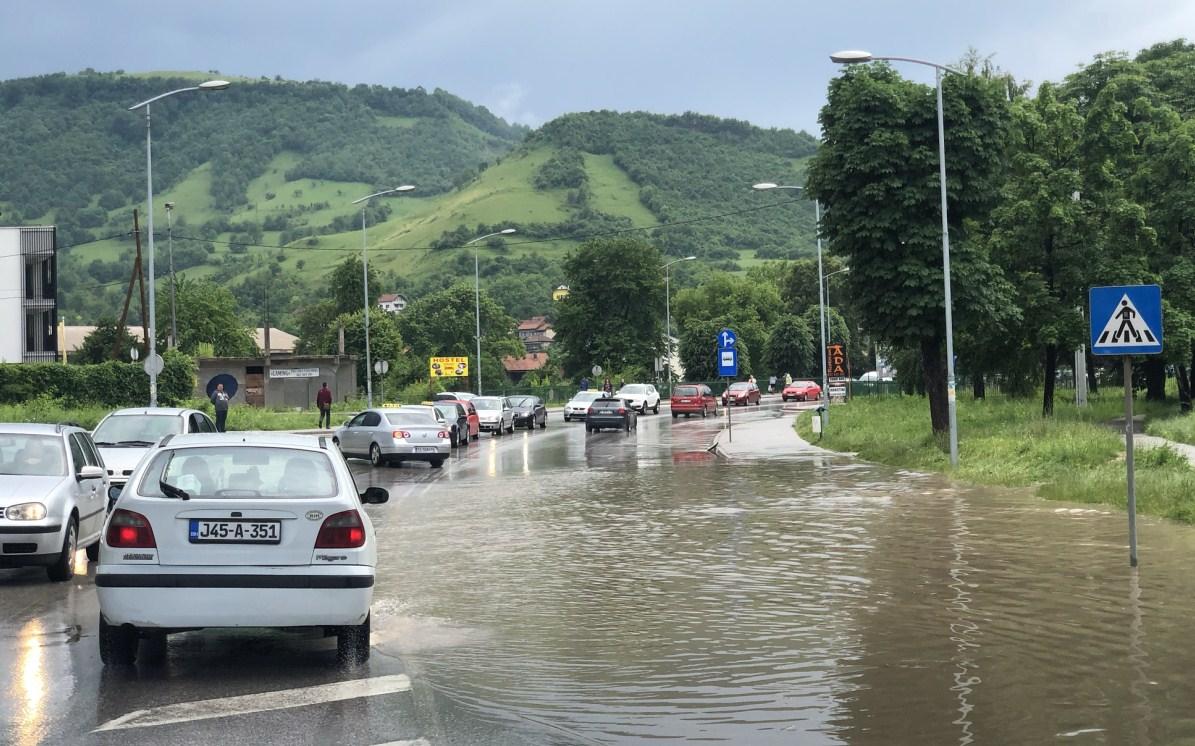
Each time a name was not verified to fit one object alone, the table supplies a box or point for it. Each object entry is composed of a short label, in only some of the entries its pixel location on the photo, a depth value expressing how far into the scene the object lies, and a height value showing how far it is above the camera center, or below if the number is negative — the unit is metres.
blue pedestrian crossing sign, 12.74 +0.44
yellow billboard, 91.31 +1.20
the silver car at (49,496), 12.52 -1.00
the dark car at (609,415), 52.97 -1.47
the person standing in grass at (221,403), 41.34 -0.39
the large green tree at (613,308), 109.56 +6.05
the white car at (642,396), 75.38 -1.02
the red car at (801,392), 86.81 -1.19
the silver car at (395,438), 33.28 -1.35
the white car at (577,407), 70.12 -1.45
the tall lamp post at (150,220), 31.52 +5.35
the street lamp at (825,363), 41.16 +0.37
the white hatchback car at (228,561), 8.38 -1.12
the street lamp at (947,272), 26.53 +2.03
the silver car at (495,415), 53.19 -1.31
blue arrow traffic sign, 44.28 +0.48
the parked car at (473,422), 49.75 -1.47
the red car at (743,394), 84.60 -1.21
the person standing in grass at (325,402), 52.59 -0.58
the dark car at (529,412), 57.75 -1.34
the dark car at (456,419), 43.97 -1.21
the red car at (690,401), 68.69 -1.25
